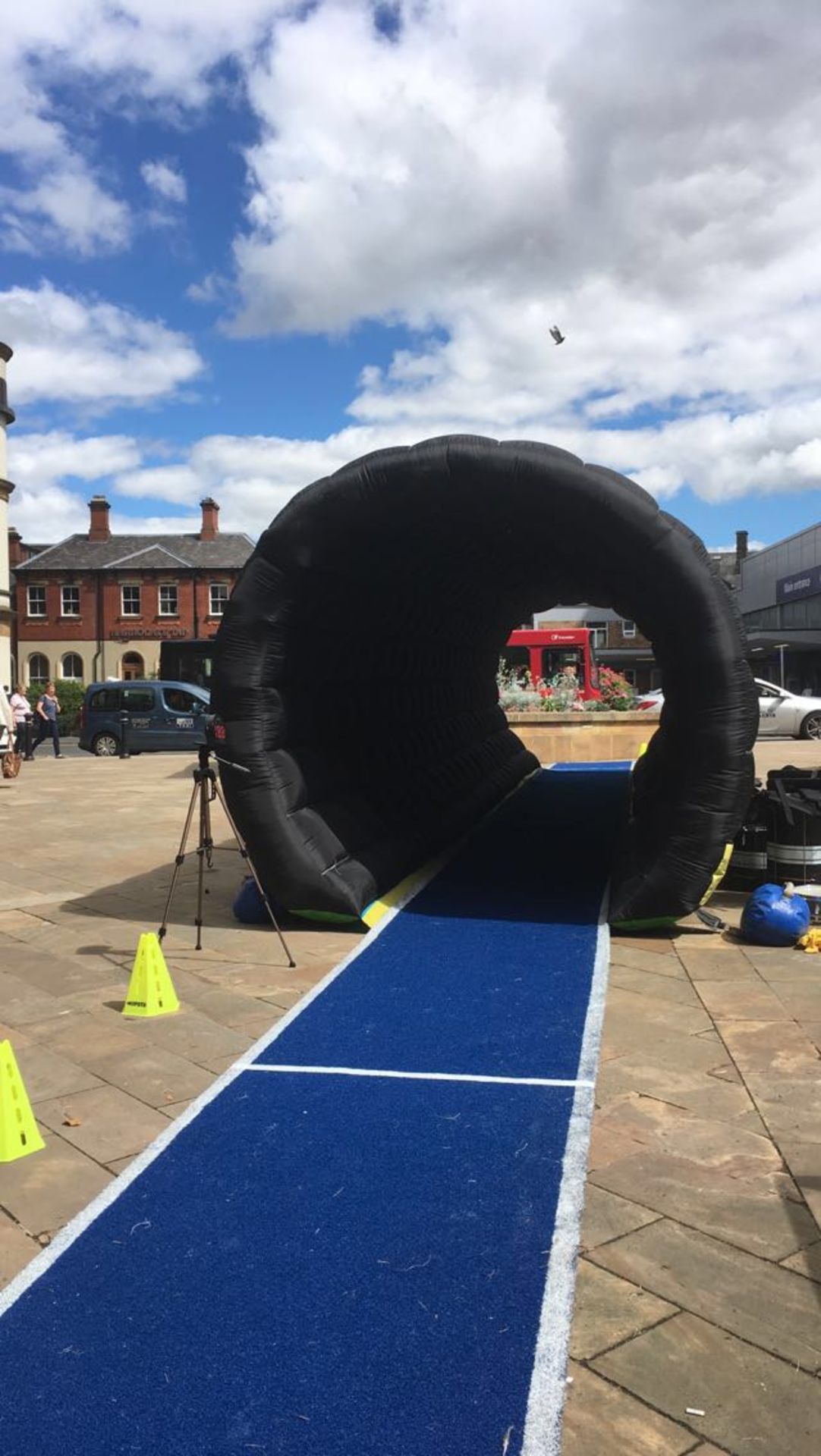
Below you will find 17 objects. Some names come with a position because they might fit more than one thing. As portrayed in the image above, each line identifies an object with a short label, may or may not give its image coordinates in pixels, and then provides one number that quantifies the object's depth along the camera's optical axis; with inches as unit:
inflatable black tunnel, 308.3
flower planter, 888.3
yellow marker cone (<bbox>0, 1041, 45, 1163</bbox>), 182.5
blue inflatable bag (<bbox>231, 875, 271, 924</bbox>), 351.6
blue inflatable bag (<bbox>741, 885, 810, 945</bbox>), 312.3
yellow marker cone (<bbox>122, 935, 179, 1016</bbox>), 257.6
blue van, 1198.3
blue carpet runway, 118.2
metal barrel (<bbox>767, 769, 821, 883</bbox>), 364.8
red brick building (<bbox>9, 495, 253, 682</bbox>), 2300.7
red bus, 1186.0
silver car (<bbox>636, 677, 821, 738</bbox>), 1215.6
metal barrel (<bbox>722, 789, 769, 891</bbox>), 378.0
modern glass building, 1987.0
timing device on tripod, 313.3
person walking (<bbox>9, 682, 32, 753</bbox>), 1126.4
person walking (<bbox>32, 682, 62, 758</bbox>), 1216.5
